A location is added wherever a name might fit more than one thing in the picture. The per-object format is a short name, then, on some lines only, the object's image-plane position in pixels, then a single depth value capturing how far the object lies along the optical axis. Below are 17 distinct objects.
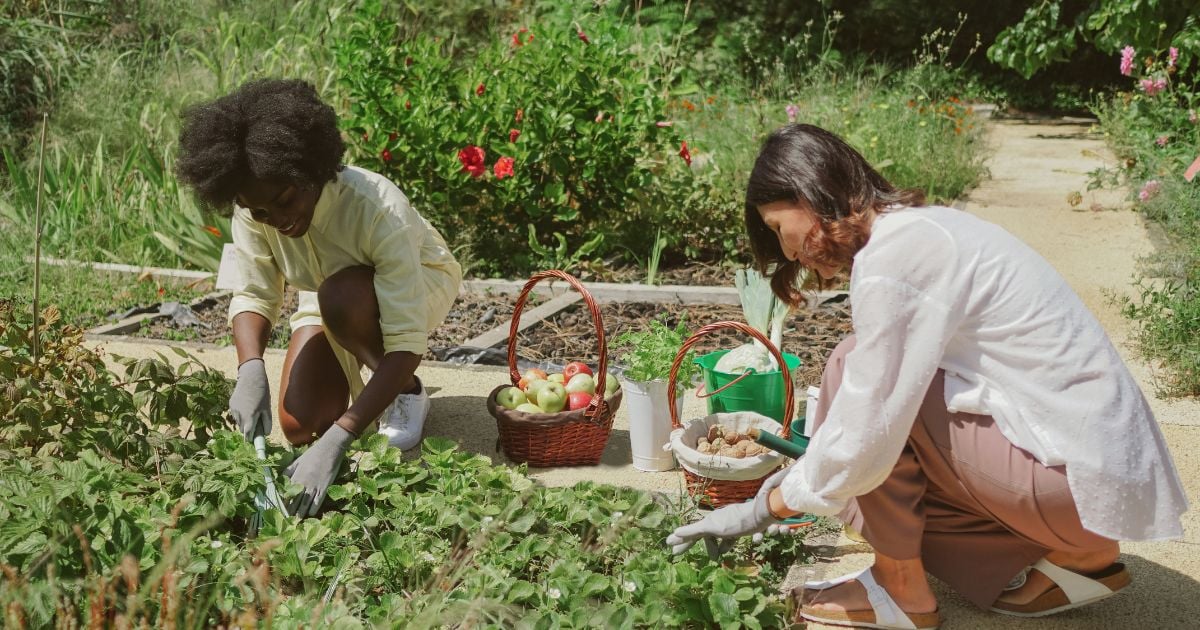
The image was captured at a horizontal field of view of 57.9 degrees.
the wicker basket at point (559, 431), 3.19
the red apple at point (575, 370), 3.46
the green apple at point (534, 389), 3.31
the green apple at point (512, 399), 3.31
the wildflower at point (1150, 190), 5.93
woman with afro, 2.85
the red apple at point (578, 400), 3.33
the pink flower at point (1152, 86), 6.89
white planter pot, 3.21
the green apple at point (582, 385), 3.36
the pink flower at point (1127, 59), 7.30
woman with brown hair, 2.11
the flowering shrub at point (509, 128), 5.39
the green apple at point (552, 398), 3.25
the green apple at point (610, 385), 3.41
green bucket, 3.32
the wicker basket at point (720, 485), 2.86
